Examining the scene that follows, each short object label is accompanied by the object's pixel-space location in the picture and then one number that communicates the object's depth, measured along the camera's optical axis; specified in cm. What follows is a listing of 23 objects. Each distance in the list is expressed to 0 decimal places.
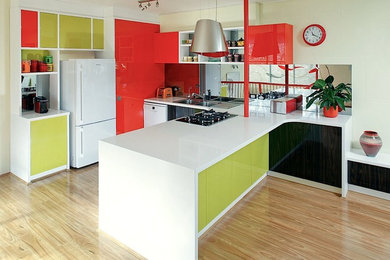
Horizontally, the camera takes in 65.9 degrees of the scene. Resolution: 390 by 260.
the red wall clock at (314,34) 397
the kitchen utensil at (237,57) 460
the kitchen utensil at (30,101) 438
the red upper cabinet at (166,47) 519
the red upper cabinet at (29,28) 396
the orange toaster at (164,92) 556
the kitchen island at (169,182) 217
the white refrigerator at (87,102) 440
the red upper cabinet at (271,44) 400
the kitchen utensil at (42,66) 430
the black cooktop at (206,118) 335
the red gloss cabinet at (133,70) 504
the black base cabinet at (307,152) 360
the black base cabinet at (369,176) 344
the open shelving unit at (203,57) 460
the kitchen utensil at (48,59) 440
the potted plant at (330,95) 370
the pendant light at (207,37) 288
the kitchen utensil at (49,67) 441
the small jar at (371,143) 353
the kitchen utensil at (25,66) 409
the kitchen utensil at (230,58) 469
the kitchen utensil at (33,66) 422
